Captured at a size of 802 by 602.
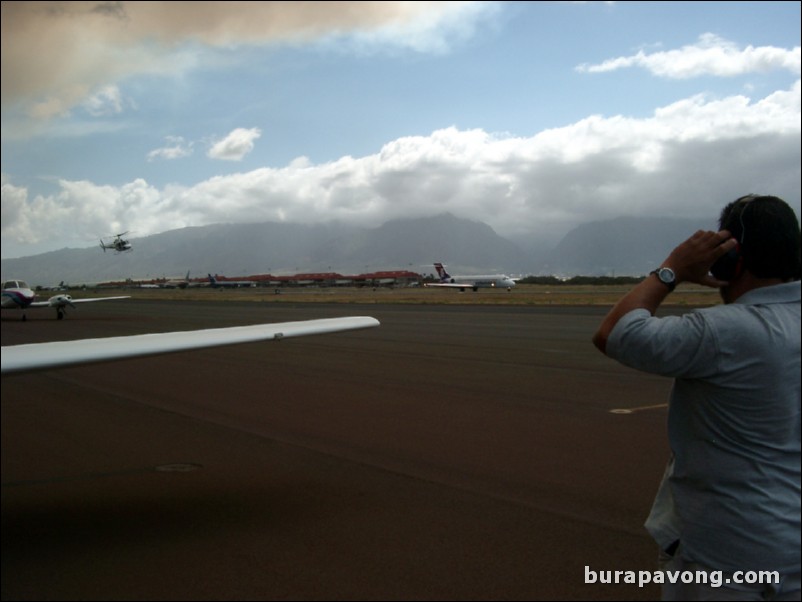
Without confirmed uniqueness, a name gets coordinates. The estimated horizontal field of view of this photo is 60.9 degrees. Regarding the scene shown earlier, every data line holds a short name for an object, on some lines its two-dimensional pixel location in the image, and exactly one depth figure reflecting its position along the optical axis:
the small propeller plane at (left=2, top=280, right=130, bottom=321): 34.62
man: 1.97
